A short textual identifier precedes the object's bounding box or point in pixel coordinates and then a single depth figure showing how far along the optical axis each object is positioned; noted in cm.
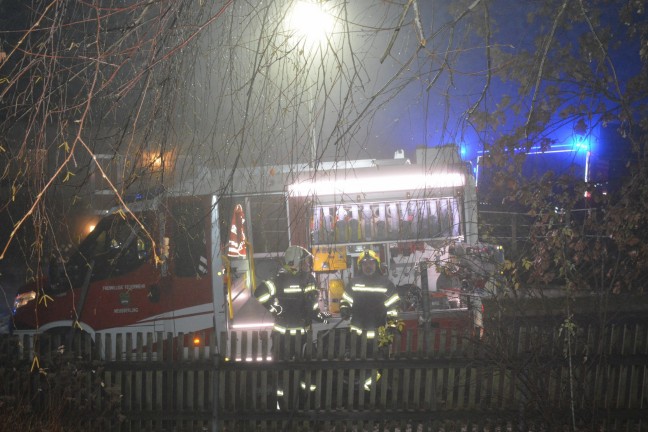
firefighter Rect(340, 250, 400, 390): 689
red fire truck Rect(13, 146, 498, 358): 726
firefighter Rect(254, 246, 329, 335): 691
